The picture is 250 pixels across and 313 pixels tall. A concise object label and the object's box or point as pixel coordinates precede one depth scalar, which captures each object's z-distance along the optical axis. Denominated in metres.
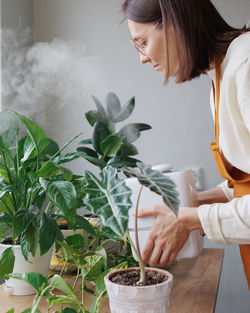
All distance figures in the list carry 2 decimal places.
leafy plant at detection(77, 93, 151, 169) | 1.11
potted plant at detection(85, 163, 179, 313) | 0.58
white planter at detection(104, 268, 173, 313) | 0.68
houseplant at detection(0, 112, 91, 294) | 0.96
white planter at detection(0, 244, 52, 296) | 1.03
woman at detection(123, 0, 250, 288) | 0.85
